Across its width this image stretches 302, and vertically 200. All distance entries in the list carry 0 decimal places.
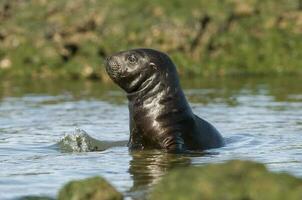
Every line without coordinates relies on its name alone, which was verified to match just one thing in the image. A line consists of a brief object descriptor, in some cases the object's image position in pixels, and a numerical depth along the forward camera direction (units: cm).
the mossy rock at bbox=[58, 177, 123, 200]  1431
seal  2269
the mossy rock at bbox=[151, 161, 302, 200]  1202
